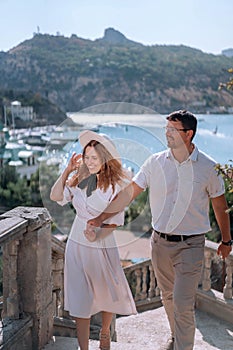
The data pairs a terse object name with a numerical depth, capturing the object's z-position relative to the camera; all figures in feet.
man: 9.38
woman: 8.88
